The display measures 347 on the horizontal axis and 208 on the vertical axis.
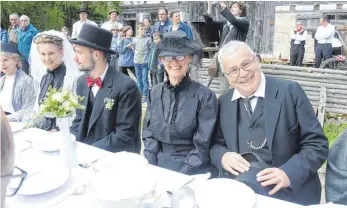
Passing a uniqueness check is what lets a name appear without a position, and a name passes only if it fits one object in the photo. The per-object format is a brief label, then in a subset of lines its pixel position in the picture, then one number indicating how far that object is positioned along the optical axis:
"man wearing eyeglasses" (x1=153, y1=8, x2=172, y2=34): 7.76
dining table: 1.56
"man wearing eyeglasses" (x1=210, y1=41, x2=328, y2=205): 2.08
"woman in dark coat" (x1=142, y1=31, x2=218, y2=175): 2.39
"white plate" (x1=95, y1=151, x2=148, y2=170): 1.69
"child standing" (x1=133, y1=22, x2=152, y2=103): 7.73
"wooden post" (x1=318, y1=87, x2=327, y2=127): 5.73
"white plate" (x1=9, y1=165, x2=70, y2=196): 1.65
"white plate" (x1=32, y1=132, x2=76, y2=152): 2.23
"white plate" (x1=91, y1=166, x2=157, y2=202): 1.41
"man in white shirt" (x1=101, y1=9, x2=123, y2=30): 9.12
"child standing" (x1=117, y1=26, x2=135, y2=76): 8.38
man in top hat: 2.73
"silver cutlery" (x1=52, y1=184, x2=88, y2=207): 1.64
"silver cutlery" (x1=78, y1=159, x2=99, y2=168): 1.98
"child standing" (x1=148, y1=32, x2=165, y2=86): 7.36
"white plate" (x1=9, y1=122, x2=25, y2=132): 2.71
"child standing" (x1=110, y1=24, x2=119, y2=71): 8.75
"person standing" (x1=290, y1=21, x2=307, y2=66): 11.44
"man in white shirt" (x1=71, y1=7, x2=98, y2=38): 8.52
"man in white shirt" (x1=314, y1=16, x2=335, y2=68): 10.34
